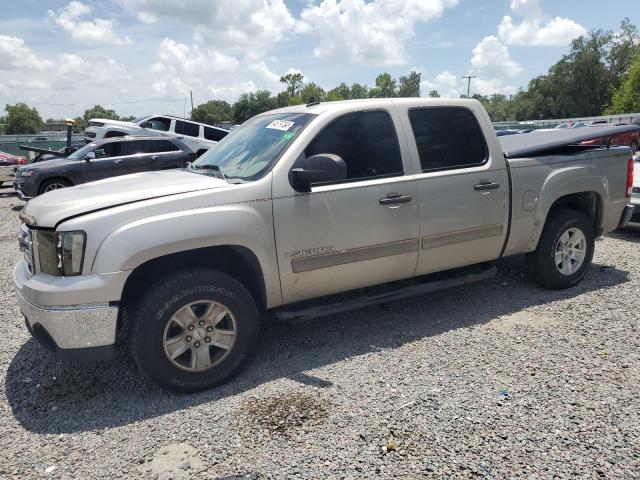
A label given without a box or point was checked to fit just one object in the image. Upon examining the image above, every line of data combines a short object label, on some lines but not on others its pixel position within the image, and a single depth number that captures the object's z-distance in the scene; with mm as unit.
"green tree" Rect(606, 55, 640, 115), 59469
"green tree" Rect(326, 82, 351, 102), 101194
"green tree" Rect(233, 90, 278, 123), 88312
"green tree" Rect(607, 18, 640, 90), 72375
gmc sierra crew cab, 3070
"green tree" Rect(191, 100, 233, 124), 105688
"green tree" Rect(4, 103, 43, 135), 100125
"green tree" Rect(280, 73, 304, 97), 96250
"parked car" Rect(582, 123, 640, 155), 23614
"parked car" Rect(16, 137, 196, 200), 11047
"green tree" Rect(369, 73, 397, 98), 95300
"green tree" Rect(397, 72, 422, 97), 100312
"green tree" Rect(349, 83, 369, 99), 111112
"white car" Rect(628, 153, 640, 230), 7359
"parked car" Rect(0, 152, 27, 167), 17969
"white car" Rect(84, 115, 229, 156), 15188
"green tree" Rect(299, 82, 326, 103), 91875
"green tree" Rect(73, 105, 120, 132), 108188
